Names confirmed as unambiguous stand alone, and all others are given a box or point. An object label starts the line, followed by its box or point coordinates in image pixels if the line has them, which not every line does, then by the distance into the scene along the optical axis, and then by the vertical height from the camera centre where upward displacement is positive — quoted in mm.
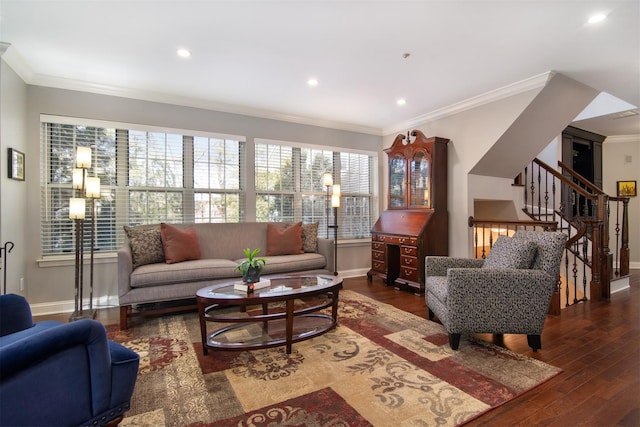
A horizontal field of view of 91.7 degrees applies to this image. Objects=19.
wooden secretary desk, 4199 -18
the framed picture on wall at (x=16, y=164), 2988 +502
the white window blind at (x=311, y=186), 4688 +460
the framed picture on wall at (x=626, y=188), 6367 +520
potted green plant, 2633 -473
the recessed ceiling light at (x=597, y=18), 2344 +1499
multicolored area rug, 1660 -1070
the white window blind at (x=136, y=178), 3514 +459
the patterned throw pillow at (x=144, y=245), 3379 -344
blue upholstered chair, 1063 -636
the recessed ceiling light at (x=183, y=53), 2858 +1511
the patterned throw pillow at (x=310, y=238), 4352 -339
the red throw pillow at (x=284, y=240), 4160 -350
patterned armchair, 2350 -627
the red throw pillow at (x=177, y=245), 3469 -346
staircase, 3898 -145
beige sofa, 3021 -576
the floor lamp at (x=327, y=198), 4761 +266
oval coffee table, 2365 -906
